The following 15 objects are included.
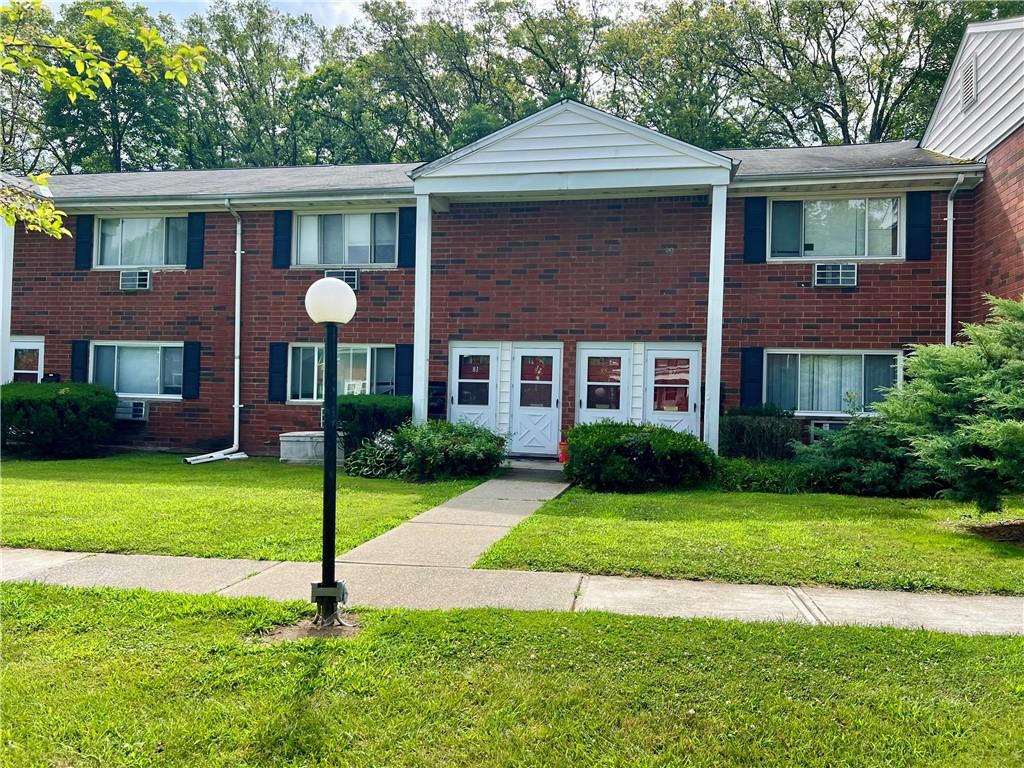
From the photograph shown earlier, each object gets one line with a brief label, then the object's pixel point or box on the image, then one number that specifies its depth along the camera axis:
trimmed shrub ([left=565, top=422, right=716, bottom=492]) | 10.21
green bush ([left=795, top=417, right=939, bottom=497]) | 9.91
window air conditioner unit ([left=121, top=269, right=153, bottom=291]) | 15.12
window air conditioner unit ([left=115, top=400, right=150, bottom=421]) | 15.07
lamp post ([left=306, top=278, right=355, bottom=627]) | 4.77
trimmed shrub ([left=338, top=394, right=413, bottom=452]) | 13.02
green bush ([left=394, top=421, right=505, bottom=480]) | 11.28
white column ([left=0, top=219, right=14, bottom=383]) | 15.24
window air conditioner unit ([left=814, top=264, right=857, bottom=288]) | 12.81
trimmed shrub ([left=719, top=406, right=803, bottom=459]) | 12.25
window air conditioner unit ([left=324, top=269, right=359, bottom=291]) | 14.43
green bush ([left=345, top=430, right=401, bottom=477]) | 11.60
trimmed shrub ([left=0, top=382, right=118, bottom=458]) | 13.38
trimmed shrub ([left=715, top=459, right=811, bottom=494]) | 10.42
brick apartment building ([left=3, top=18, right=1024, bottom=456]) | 12.42
